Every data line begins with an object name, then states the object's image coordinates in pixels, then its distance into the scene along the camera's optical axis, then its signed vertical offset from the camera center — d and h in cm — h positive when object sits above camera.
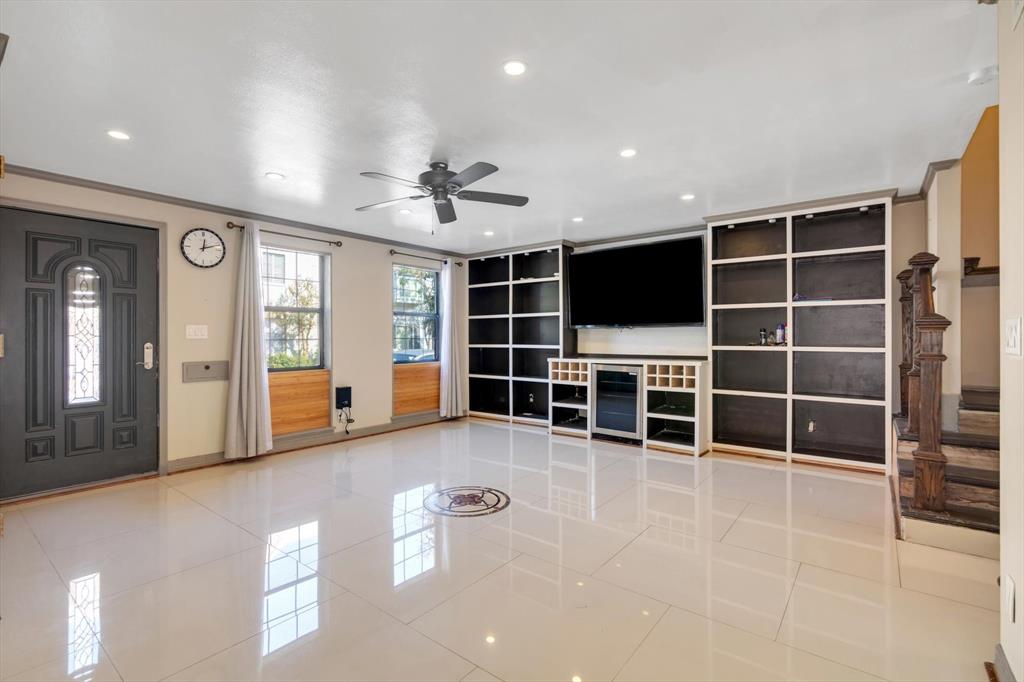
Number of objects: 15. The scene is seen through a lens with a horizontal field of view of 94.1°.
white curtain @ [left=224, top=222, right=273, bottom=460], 496 -32
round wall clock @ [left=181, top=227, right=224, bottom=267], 477 +96
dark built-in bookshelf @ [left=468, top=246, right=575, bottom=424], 710 +16
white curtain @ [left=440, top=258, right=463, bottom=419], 731 -19
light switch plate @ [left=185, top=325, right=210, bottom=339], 479 +10
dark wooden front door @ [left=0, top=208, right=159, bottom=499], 382 -9
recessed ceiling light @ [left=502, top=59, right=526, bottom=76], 238 +138
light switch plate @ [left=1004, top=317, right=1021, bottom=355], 164 +1
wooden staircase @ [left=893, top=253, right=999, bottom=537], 296 -80
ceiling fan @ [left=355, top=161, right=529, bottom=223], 349 +115
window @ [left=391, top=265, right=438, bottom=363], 695 +39
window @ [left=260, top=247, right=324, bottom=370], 557 +40
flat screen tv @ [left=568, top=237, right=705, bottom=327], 561 +69
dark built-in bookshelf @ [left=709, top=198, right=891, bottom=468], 479 +8
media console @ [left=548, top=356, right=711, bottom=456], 541 -75
